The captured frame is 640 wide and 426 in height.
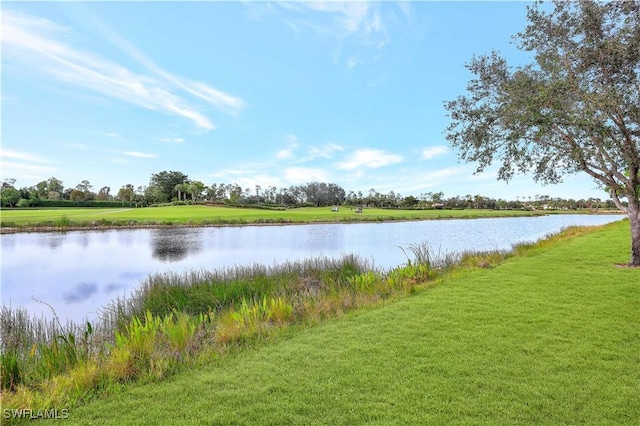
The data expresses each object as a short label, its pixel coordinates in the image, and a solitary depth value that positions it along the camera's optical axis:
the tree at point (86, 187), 99.91
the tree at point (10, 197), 65.69
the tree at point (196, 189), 95.12
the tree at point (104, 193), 97.12
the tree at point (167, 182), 101.62
